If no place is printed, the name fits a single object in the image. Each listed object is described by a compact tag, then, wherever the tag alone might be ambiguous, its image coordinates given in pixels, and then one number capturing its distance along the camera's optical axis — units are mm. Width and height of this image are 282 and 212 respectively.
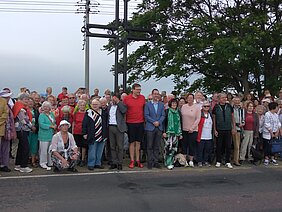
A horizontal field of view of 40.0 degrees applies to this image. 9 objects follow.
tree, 14813
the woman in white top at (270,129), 10323
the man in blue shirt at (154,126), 9335
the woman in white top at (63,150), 8453
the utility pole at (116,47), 13141
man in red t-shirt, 9391
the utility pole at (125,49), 13531
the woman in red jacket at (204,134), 9695
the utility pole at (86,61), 25419
